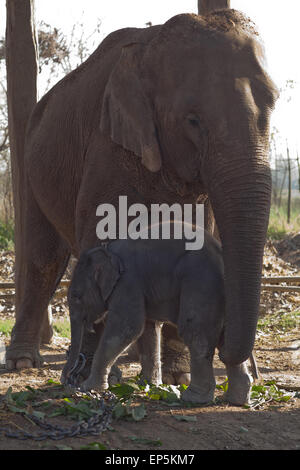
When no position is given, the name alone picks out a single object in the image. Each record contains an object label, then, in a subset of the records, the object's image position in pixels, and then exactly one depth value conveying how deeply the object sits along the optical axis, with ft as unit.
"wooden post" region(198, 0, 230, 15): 54.19
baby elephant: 30.71
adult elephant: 30.92
